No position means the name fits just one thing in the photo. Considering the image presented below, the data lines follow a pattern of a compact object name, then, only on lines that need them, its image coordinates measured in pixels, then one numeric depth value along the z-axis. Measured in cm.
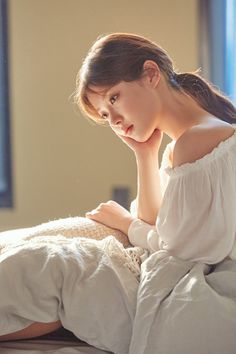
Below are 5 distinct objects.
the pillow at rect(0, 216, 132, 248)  186
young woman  165
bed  156
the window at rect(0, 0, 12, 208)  289
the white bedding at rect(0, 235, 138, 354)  156
